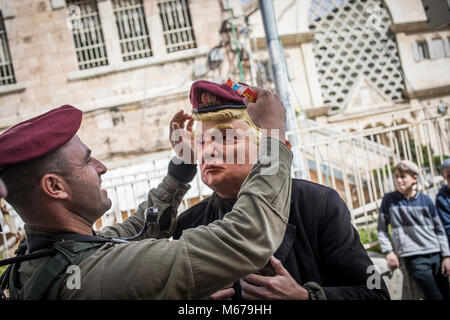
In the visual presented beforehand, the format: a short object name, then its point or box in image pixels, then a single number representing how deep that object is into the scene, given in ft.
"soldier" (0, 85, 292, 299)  3.52
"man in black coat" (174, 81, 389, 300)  4.46
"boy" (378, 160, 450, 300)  11.70
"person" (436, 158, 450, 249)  12.29
